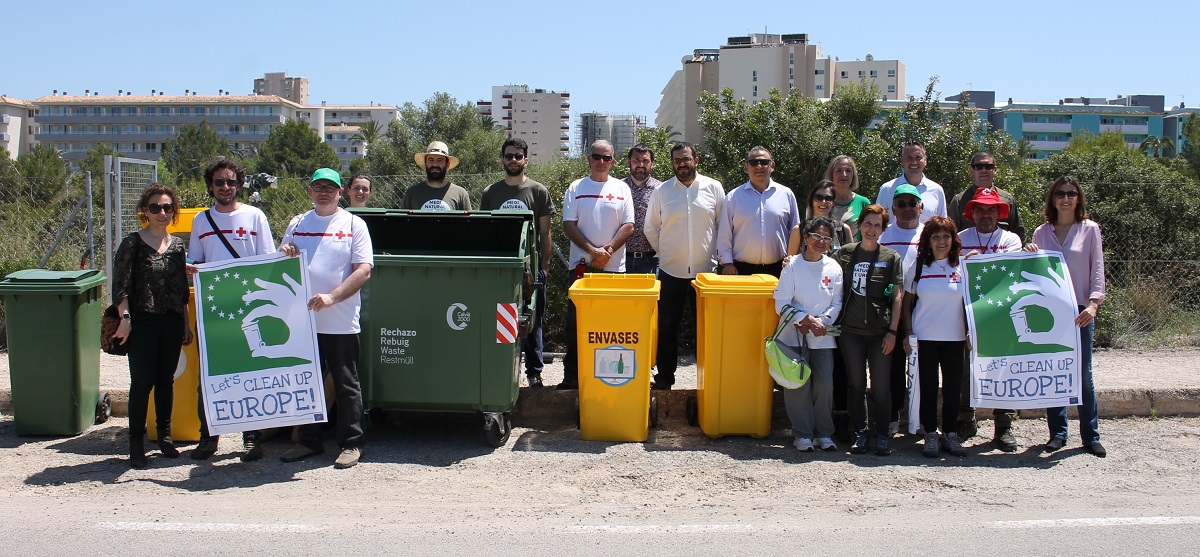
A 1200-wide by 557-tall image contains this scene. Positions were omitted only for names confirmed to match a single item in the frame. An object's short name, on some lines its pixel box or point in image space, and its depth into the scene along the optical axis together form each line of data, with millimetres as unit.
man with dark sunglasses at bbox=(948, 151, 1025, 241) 6602
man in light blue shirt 6758
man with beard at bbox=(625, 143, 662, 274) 7133
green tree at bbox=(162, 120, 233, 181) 99312
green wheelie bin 6137
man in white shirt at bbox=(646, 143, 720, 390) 6824
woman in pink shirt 6047
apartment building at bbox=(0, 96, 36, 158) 131000
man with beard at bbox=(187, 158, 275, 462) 5699
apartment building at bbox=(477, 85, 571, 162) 155000
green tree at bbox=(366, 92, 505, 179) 55875
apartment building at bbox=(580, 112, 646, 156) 135125
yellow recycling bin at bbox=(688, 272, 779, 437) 6129
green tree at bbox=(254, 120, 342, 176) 100625
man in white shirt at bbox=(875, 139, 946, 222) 6809
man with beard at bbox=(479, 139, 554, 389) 6957
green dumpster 5949
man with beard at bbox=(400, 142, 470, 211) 7016
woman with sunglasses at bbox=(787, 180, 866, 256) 6312
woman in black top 5535
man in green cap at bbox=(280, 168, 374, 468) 5590
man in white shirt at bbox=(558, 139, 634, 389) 6832
